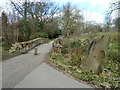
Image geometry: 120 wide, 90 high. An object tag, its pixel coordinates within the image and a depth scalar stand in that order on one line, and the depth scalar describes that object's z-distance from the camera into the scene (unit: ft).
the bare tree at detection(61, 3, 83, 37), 49.74
